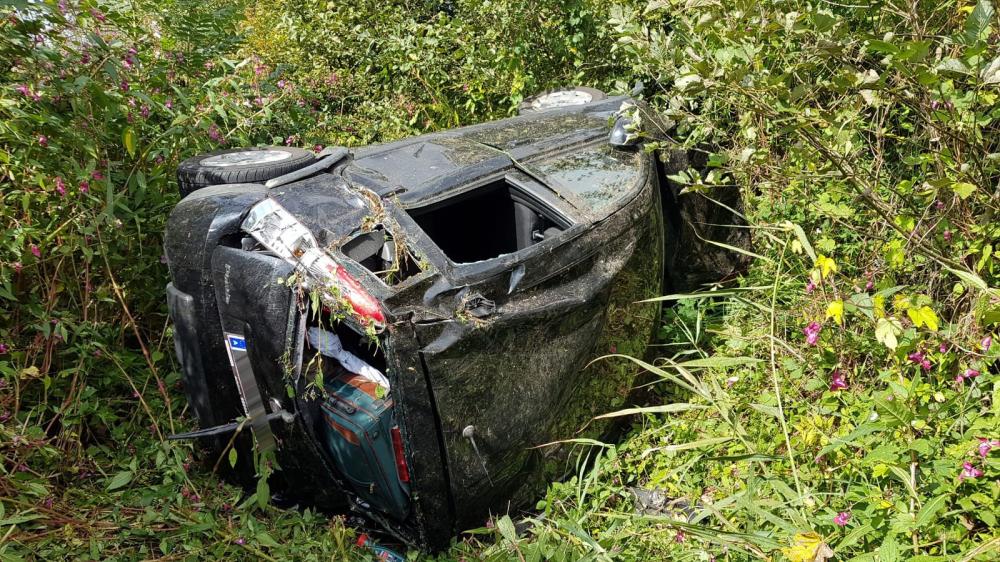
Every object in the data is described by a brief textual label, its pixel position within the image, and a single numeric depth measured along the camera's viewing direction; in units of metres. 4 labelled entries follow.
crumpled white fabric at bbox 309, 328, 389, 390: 2.76
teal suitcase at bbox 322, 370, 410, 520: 2.71
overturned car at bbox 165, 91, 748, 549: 2.62
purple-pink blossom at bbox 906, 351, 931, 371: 2.78
